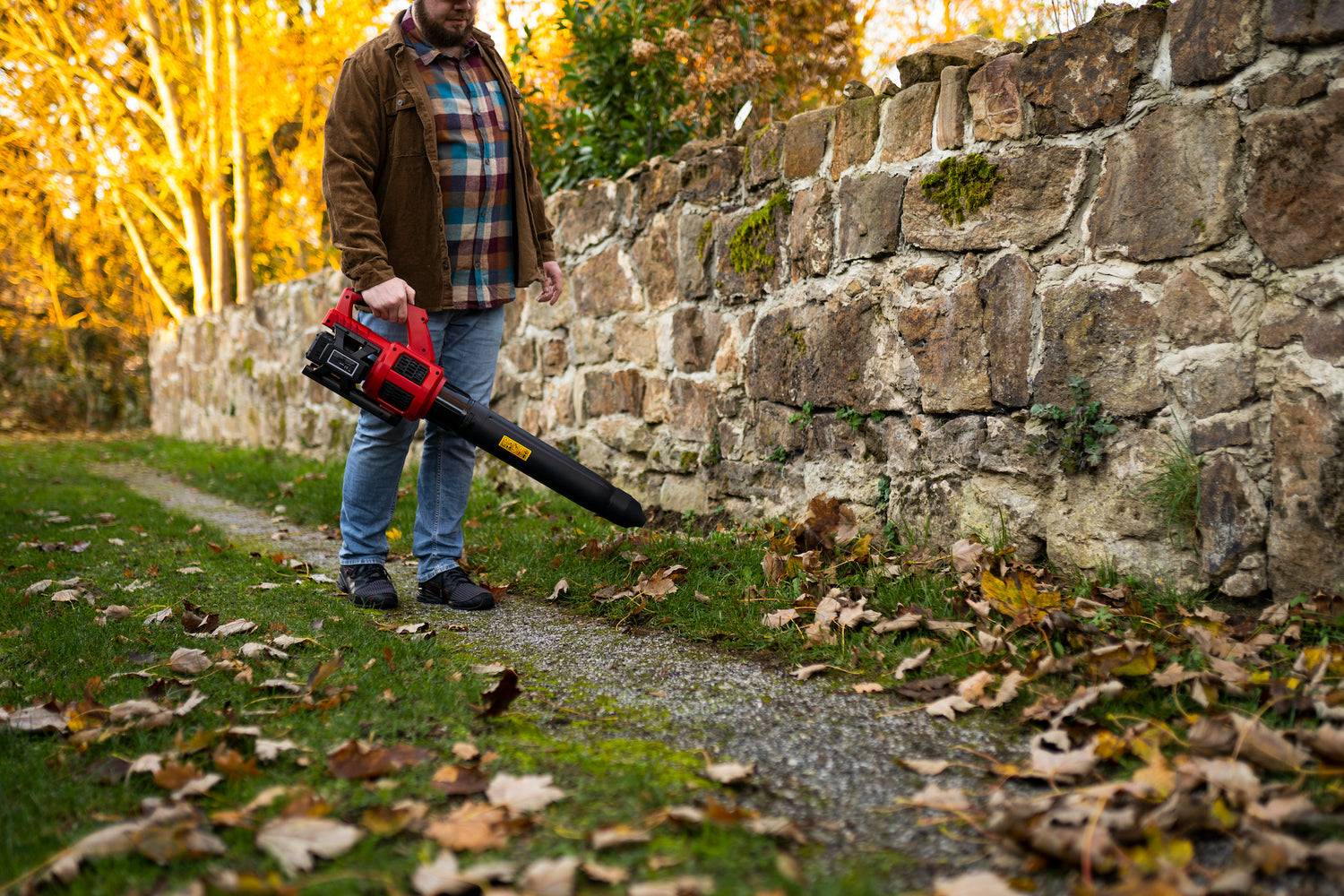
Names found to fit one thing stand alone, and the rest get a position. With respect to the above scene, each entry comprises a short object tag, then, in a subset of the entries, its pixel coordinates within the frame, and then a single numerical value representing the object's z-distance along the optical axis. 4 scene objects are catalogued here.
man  2.80
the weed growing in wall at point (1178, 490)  2.32
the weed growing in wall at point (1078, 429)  2.50
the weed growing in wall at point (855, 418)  3.16
